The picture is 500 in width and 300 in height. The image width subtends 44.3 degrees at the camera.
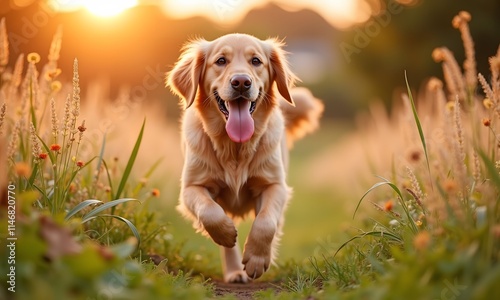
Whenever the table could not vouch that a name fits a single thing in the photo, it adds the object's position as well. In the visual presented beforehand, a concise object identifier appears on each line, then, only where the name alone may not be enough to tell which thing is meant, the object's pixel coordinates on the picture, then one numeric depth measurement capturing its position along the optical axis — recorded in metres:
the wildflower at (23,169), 2.02
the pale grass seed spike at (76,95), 2.85
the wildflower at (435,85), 3.41
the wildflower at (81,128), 3.00
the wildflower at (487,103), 3.18
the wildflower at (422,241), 2.00
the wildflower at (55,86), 3.65
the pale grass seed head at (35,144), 2.80
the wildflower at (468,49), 2.99
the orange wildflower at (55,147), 2.93
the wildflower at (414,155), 2.11
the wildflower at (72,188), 3.76
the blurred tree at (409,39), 15.03
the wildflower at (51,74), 3.40
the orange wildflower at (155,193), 3.95
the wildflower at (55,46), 3.46
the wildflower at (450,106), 3.75
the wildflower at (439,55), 3.06
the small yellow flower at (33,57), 3.25
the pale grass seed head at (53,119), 2.82
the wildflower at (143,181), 4.00
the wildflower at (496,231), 2.00
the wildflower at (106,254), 1.84
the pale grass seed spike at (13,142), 2.76
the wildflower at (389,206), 2.59
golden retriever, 3.81
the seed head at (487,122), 2.97
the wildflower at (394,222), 3.27
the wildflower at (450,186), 2.12
